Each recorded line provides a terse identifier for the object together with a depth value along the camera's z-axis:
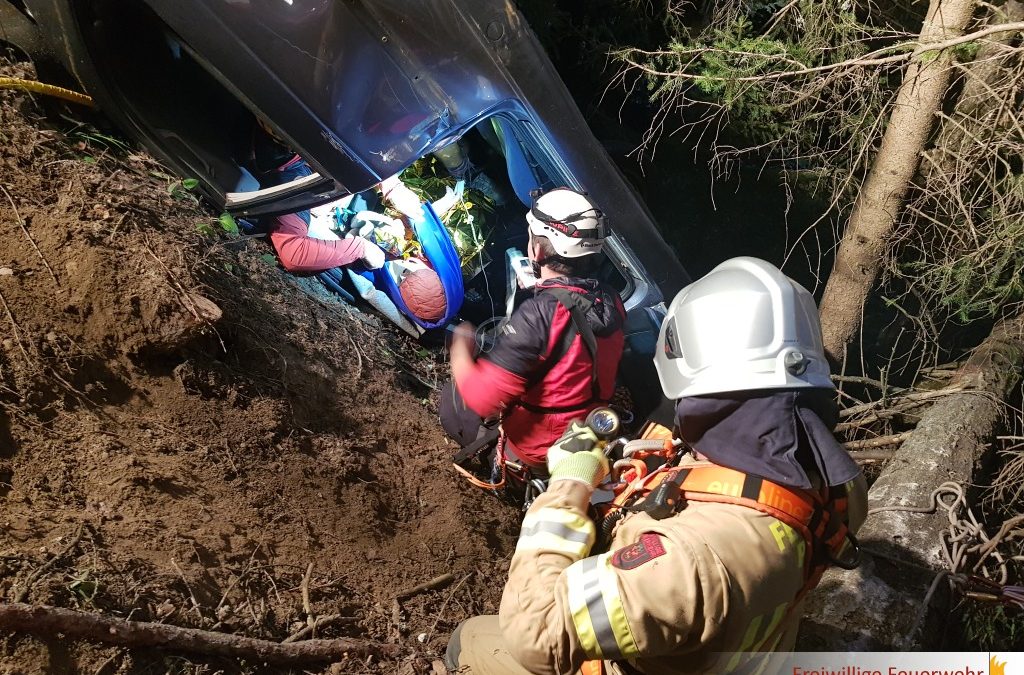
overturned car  3.02
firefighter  1.55
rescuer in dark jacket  2.95
